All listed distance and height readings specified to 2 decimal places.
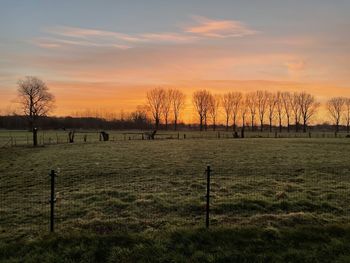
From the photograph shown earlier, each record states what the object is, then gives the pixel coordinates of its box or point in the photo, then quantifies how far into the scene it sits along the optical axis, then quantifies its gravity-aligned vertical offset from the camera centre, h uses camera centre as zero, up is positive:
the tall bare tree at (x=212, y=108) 143.19 +6.88
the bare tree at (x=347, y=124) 138.50 +0.75
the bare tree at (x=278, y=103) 139.77 +9.13
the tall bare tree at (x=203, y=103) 142.25 +9.06
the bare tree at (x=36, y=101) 67.62 +5.03
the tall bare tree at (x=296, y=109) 136.88 +6.63
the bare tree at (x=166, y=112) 141.12 +5.18
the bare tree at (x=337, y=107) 140.62 +7.71
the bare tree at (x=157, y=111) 137.49 +5.49
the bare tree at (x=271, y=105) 139.66 +8.32
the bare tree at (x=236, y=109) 143.88 +6.74
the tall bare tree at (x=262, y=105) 139.38 +8.30
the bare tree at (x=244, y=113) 143.38 +4.86
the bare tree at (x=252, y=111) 141.75 +5.89
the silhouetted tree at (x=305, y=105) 137.00 +8.22
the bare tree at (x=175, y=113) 145.62 +4.98
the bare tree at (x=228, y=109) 143.88 +6.77
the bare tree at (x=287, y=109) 138.31 +6.67
